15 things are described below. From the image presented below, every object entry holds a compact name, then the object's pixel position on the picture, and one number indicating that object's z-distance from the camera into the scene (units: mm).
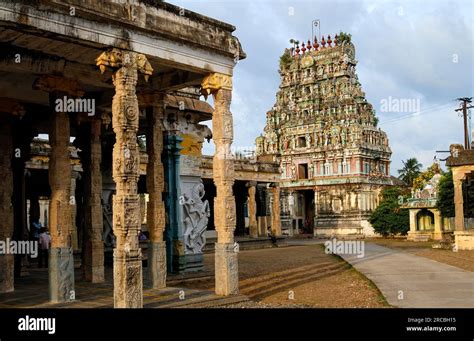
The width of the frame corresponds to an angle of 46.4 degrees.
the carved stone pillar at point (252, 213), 36562
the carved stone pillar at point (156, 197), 11469
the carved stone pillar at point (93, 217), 12500
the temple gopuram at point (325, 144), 46562
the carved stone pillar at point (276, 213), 38156
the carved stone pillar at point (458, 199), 26562
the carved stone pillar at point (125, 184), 8938
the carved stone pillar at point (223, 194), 10875
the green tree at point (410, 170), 63325
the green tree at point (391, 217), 42062
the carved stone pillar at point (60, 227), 9781
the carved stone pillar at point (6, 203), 11109
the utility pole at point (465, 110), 37250
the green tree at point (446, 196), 33250
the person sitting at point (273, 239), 34578
